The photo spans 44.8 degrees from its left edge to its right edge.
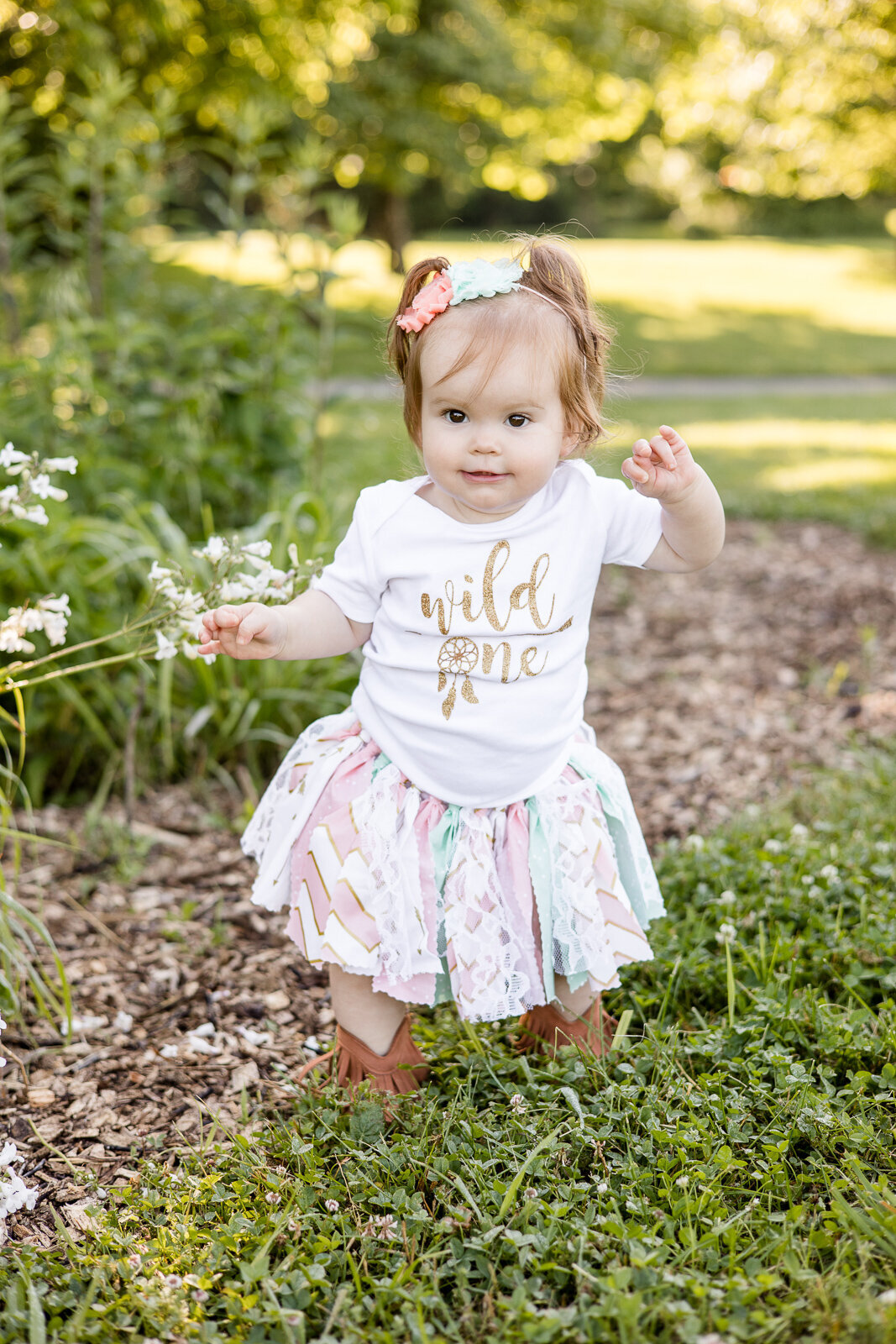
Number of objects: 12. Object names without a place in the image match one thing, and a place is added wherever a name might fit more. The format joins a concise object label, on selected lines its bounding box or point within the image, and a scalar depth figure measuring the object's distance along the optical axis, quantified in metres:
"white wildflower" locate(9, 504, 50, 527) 1.75
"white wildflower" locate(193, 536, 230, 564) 1.93
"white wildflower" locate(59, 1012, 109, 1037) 2.20
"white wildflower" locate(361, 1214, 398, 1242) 1.60
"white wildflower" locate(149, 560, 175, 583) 1.93
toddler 1.77
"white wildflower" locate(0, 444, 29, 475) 1.80
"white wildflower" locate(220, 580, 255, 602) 1.93
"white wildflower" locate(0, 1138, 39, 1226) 1.58
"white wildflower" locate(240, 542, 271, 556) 1.93
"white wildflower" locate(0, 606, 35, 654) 1.76
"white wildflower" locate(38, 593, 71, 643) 1.81
